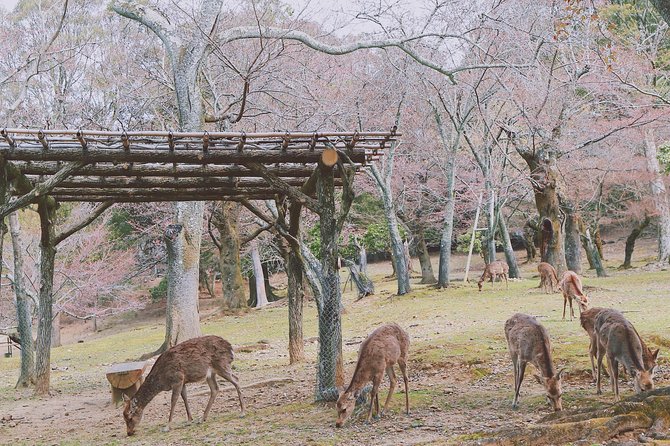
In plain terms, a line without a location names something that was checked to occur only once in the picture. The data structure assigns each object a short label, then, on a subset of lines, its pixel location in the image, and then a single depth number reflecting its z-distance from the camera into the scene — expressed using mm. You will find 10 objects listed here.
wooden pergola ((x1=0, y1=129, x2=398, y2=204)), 8000
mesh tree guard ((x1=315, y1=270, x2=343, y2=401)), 8750
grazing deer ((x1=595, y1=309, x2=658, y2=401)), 6830
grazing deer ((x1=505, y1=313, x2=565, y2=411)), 6817
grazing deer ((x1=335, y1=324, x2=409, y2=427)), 7332
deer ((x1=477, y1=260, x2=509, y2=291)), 24234
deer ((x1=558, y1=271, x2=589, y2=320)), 14117
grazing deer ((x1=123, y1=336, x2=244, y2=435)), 8078
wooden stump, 9648
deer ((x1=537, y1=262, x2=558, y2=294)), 20141
